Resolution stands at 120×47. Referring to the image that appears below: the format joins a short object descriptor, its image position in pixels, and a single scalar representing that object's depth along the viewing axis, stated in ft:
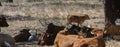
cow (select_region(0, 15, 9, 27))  58.73
